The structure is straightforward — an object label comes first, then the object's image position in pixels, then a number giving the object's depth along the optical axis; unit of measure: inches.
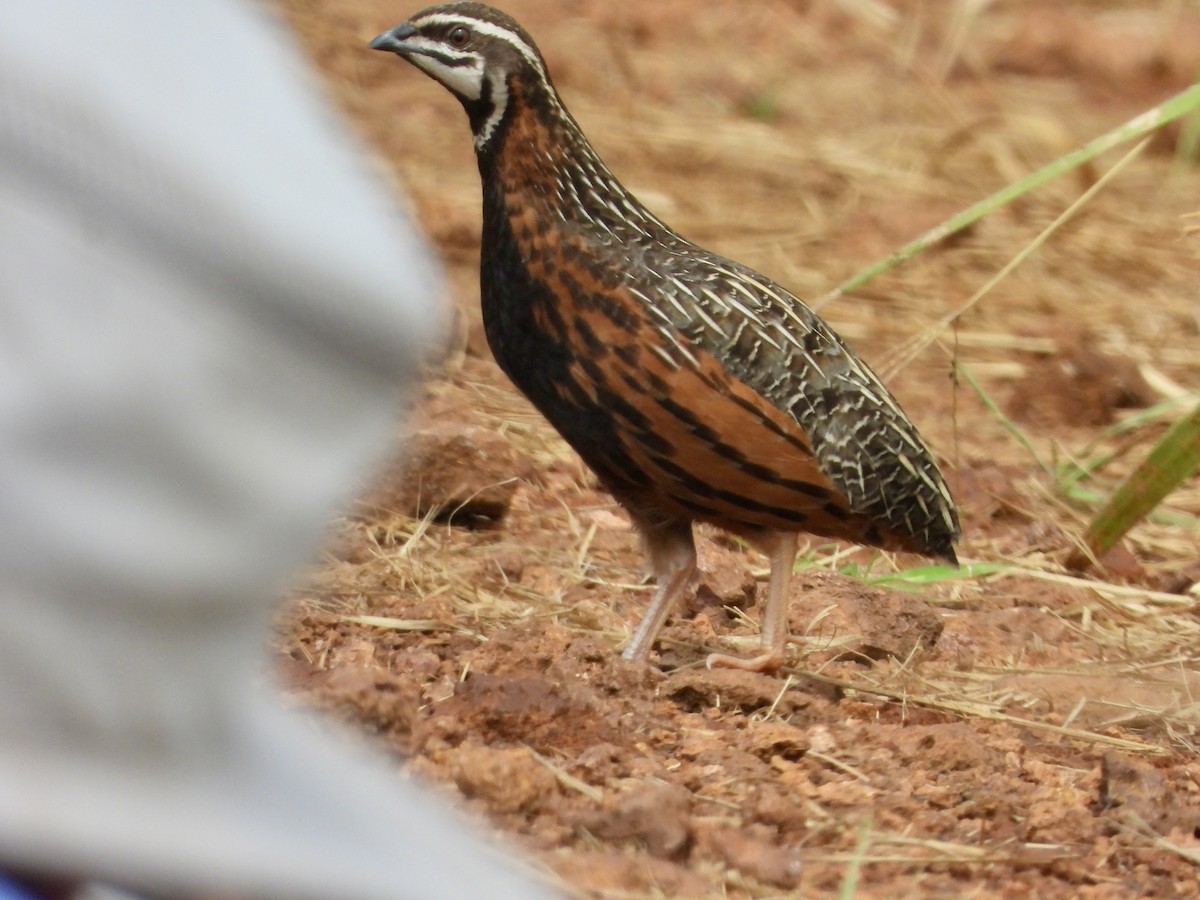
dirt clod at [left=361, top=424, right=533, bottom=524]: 363.3
